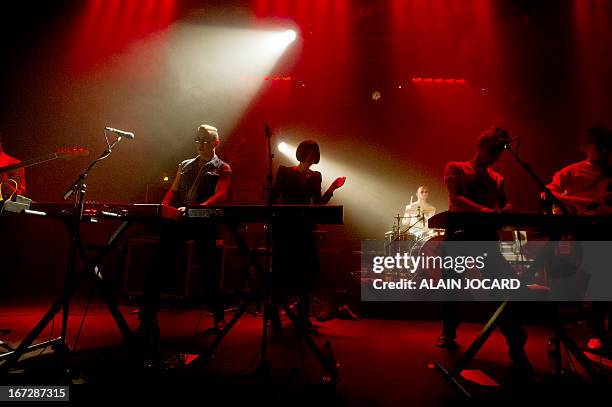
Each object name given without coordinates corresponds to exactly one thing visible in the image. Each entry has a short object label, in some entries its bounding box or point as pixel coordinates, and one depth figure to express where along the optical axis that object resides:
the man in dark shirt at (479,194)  3.16
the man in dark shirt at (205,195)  3.89
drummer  8.14
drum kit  7.43
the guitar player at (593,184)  3.47
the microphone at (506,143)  2.70
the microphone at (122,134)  2.86
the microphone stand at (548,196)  2.50
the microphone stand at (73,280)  2.37
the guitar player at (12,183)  4.04
